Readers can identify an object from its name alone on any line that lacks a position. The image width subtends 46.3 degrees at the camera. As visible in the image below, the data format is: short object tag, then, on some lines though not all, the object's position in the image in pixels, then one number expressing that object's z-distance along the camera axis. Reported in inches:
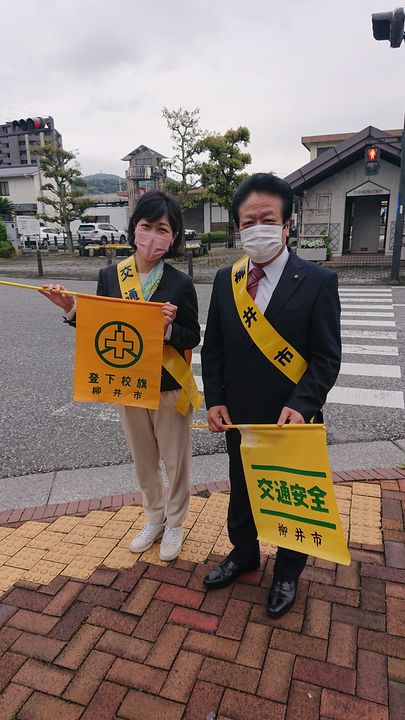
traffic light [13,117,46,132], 646.5
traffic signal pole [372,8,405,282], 320.2
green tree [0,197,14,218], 1222.3
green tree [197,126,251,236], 913.1
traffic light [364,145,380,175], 514.0
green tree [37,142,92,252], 968.9
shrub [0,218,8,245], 1037.3
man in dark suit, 76.4
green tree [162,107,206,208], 840.3
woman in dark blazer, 90.9
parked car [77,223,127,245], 1146.0
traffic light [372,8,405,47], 320.2
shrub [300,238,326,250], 697.6
